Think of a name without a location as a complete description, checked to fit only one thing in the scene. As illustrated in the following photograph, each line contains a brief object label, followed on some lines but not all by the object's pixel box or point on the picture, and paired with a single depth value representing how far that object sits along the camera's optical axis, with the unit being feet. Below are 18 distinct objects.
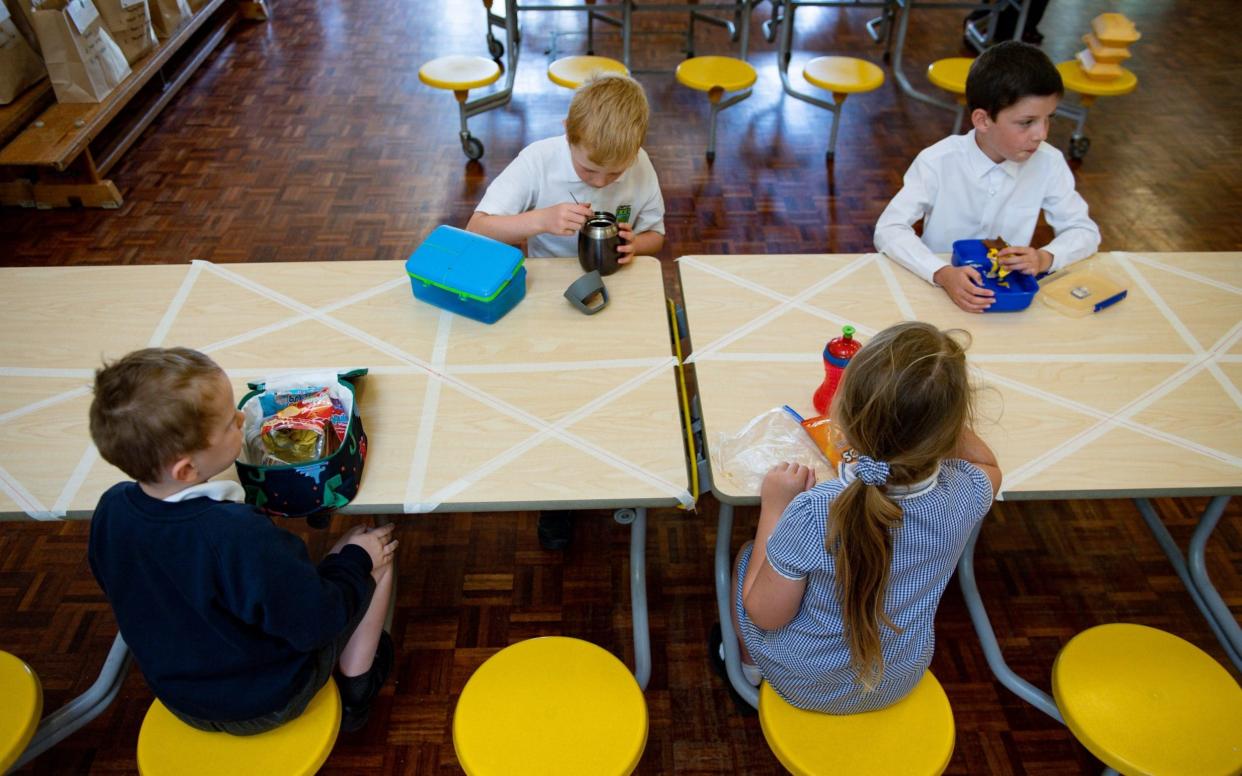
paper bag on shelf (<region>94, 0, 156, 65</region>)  11.62
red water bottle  4.97
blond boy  5.94
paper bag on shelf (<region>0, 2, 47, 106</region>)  10.44
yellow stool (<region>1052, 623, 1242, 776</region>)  4.17
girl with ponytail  3.61
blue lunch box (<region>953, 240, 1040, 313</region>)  5.86
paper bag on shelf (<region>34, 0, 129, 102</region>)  10.49
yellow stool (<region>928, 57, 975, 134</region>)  12.05
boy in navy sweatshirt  3.93
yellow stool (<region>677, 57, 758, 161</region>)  11.91
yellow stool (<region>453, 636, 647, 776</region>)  4.10
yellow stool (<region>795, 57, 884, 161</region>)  11.76
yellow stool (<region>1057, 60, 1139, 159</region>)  11.60
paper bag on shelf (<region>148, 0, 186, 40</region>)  13.10
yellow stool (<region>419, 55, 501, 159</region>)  11.46
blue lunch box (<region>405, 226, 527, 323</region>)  5.51
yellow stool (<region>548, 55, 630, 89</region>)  11.60
